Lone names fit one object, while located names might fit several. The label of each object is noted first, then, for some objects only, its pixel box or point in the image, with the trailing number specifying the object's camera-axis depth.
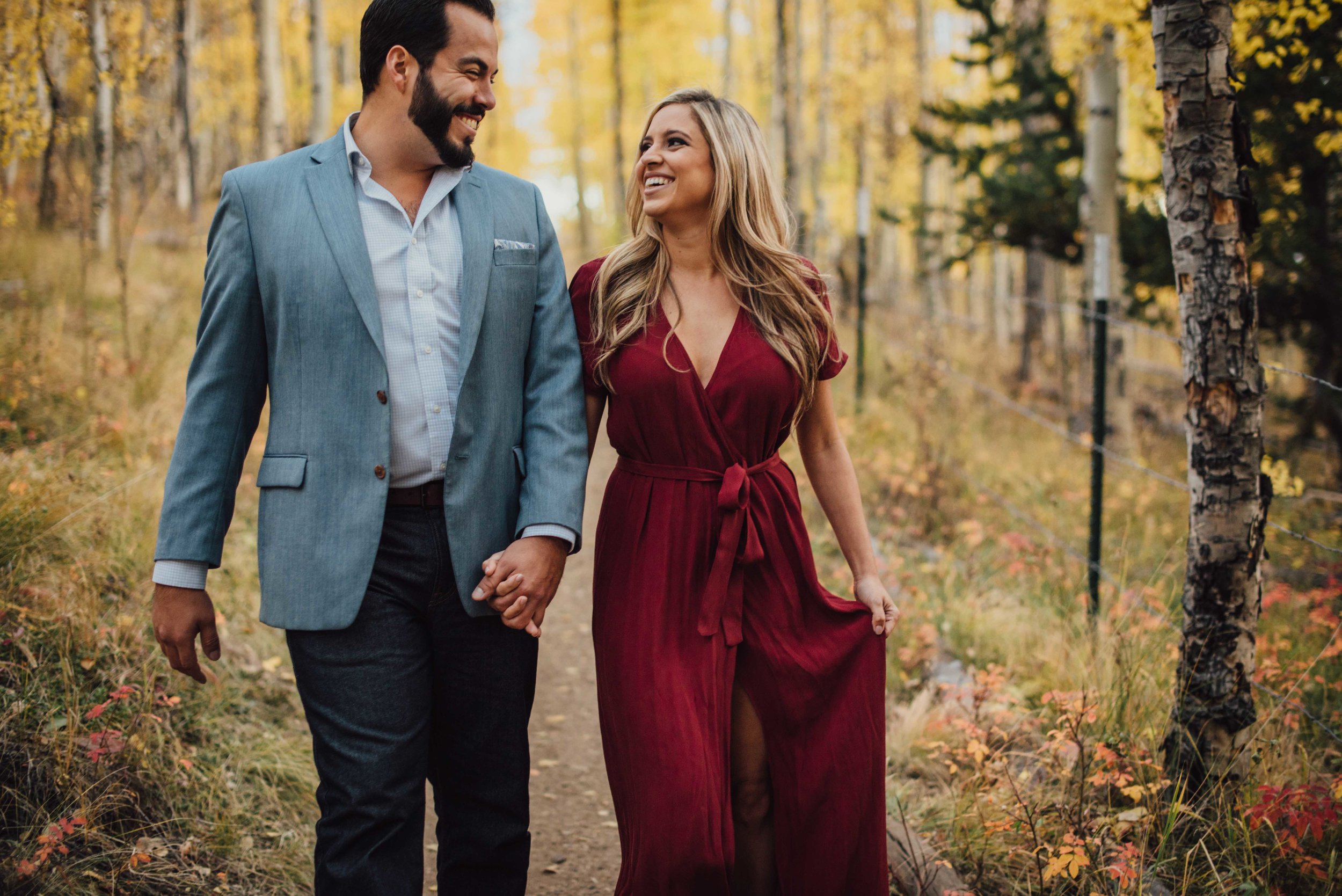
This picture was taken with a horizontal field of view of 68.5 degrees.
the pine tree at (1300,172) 5.84
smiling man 2.26
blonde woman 2.51
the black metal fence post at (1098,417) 4.68
